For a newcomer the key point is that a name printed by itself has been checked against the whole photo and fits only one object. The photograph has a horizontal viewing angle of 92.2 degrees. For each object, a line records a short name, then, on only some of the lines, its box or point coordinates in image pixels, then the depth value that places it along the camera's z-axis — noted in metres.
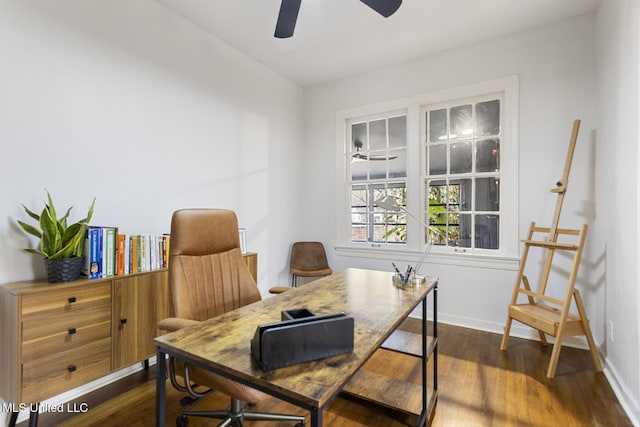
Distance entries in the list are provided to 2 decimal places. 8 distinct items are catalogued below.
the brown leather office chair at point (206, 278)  1.48
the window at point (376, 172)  3.59
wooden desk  0.77
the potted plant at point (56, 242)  1.69
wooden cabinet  1.53
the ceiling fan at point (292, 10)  1.77
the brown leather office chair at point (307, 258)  3.74
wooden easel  2.21
